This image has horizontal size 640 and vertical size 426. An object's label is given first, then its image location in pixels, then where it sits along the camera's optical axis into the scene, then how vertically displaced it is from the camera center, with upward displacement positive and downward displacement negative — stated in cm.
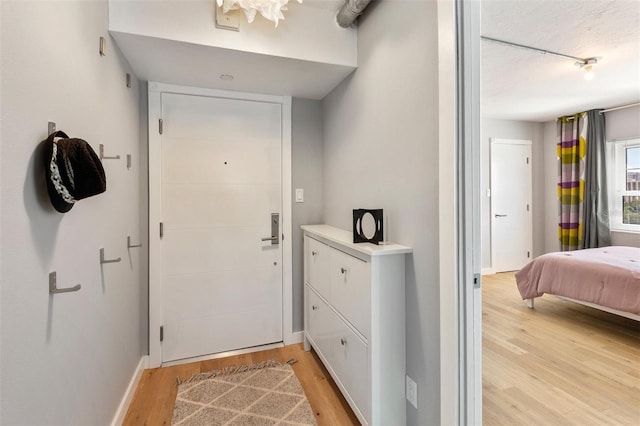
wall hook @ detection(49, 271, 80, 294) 107 -25
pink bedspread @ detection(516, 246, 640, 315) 267 -62
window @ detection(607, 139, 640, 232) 398 +38
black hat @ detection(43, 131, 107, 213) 102 +15
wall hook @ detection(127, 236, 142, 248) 204 -19
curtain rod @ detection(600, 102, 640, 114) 391 +139
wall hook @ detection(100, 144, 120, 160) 154 +30
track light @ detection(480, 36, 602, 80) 253 +140
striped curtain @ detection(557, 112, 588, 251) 447 +54
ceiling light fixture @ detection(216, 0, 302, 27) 163 +111
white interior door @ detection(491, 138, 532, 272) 495 +15
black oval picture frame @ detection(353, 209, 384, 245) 169 -7
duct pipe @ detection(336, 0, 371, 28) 184 +126
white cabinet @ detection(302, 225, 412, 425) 153 -60
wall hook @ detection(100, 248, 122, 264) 153 -22
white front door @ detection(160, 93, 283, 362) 245 -8
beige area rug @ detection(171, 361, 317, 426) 181 -118
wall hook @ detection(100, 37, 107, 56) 156 +86
